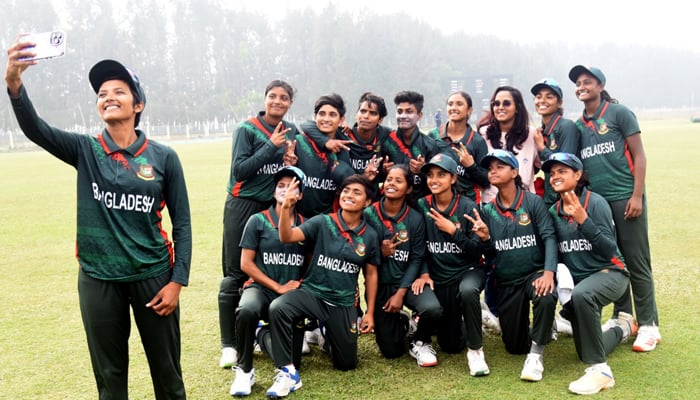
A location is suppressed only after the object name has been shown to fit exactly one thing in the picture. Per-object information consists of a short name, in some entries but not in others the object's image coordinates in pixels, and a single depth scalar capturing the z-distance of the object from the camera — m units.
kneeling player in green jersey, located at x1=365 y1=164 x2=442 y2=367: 4.98
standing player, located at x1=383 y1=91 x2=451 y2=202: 5.59
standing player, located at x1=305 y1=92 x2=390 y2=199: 5.28
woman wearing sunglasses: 5.49
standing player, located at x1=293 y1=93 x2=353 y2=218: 5.34
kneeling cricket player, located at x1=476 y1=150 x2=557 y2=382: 4.84
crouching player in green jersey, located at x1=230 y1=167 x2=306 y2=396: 4.73
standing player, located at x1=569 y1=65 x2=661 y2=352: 5.06
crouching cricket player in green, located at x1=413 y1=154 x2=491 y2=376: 4.98
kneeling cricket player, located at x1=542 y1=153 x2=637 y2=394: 4.36
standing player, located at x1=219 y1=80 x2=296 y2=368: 5.00
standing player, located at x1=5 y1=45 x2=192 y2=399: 3.21
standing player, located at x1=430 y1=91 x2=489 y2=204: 5.43
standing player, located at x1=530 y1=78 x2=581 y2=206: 5.21
